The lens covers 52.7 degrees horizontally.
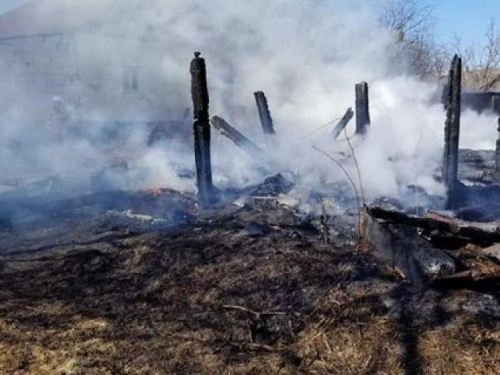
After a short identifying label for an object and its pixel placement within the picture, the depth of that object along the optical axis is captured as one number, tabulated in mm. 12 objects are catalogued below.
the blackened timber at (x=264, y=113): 11195
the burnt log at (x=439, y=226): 5418
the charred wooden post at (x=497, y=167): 8391
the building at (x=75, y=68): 22978
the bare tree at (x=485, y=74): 26828
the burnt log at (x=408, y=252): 4348
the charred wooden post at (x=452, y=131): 7285
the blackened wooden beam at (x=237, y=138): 9594
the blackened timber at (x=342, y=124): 11664
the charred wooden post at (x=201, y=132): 7652
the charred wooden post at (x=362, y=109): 10492
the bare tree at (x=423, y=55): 29172
